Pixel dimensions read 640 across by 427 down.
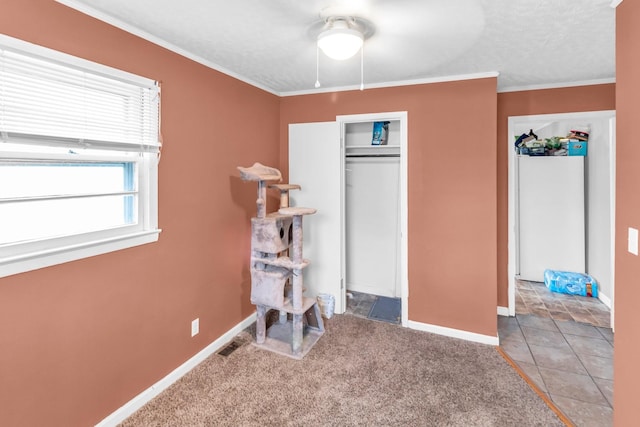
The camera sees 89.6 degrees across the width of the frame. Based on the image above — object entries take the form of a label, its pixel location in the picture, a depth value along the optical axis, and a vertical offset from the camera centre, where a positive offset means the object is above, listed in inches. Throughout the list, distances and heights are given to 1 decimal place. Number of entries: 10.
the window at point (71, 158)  56.8 +11.8
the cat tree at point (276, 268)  102.8 -17.7
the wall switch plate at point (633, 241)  56.2 -4.4
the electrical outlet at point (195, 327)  96.3 -33.8
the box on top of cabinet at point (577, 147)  163.6 +34.8
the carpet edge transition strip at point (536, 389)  75.2 -46.4
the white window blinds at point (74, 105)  55.8 +22.2
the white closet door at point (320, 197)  130.4 +7.7
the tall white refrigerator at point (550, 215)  165.0 +0.3
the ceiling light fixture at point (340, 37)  69.9 +38.8
